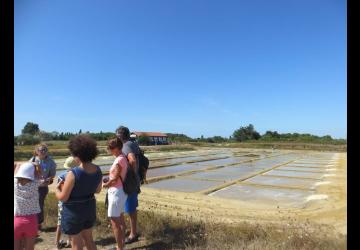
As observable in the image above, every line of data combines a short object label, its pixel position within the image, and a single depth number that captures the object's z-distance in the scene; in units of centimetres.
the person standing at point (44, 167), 478
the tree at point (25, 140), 3724
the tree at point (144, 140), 5620
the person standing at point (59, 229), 437
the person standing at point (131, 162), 432
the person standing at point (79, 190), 317
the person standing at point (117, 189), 401
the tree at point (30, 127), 5353
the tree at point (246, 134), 8425
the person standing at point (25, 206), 338
